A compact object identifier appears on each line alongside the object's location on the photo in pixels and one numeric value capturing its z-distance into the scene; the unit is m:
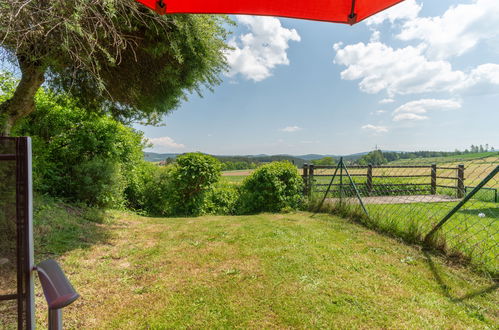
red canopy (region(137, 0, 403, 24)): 1.58
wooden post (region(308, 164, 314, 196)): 7.58
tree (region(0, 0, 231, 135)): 2.87
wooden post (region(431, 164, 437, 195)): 9.02
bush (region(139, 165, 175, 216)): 7.89
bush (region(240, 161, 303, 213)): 7.07
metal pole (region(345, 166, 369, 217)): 5.09
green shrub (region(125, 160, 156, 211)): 7.86
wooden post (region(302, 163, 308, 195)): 7.73
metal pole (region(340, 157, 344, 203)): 6.13
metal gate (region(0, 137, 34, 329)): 1.19
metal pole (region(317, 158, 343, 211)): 6.16
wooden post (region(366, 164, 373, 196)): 7.17
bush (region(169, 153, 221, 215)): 7.34
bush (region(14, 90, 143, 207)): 5.45
